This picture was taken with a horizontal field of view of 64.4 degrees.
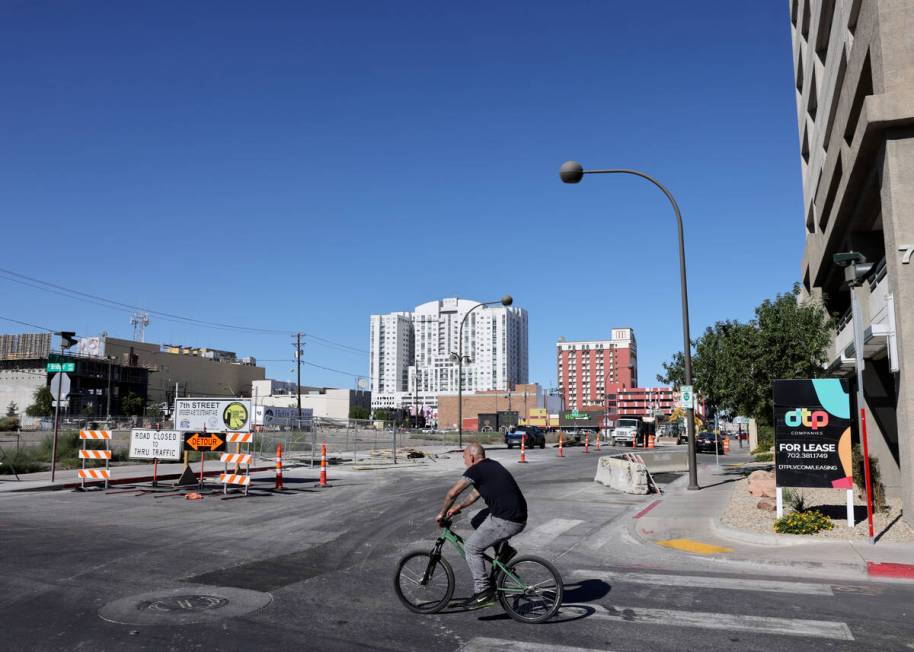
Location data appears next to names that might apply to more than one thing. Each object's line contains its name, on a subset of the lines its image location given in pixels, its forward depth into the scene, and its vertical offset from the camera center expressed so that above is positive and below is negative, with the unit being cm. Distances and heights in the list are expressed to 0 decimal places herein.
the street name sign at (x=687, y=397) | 1925 +27
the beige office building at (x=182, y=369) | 13550 +827
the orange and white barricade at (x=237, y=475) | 1819 -165
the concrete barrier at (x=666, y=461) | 3025 -227
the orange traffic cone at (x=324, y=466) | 2093 -167
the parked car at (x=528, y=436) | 5075 -200
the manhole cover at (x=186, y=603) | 750 -204
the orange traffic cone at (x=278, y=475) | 1927 -175
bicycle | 712 -177
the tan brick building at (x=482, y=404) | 17050 +97
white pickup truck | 5844 -191
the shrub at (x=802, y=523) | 1150 -186
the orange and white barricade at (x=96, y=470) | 1897 -159
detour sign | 1934 -85
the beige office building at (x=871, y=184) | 1234 +485
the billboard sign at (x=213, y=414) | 2003 -14
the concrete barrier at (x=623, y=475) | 1978 -191
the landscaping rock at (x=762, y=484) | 1688 -183
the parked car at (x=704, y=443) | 4597 -227
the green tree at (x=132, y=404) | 12225 +92
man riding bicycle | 709 -103
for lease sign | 1218 -45
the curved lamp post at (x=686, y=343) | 1916 +172
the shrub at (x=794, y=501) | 1273 -174
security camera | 1145 +234
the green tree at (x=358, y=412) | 16434 -84
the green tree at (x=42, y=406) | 10588 +57
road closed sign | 1980 -96
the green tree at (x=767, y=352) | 2216 +168
